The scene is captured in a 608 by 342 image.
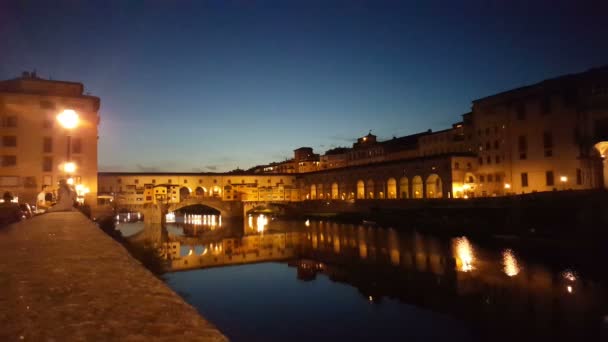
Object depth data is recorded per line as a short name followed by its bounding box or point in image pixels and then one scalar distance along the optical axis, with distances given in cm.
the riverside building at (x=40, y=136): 4106
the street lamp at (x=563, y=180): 4245
